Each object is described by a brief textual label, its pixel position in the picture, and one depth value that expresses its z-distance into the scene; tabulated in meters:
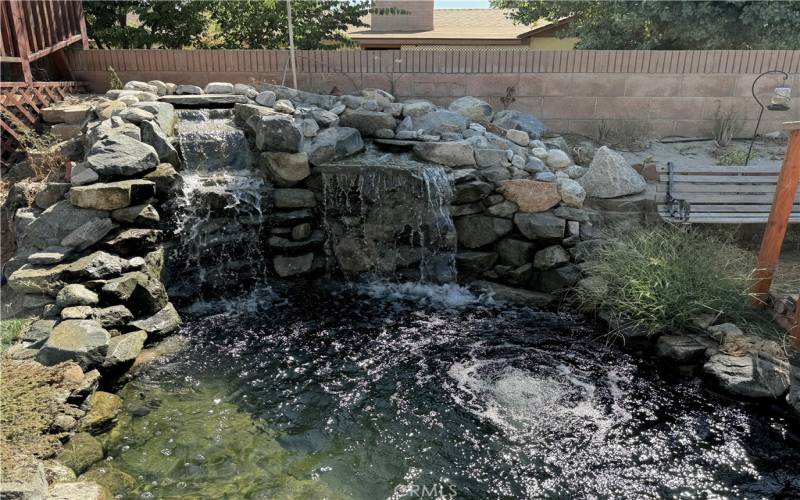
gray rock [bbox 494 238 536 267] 5.66
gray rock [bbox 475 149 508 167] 5.87
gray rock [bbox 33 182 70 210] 5.07
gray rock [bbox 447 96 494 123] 6.75
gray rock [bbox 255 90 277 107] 6.41
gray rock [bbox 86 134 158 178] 4.98
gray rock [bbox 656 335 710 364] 4.18
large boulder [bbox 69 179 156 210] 4.79
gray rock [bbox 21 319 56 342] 3.81
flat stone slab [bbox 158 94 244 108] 6.41
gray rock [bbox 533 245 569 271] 5.52
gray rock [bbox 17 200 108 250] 4.74
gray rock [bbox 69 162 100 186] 4.92
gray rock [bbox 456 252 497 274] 5.75
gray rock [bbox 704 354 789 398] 3.77
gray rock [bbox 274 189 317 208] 5.64
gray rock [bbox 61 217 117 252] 4.63
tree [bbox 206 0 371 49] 8.83
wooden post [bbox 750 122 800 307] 4.23
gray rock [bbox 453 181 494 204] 5.71
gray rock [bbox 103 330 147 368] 3.78
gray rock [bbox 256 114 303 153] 5.64
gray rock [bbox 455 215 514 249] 5.73
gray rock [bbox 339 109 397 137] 6.23
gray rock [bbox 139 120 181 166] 5.40
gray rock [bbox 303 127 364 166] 5.75
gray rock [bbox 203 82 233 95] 6.69
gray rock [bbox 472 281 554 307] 5.39
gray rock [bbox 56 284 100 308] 4.09
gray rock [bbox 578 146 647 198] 5.83
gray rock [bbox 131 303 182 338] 4.34
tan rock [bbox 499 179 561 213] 5.68
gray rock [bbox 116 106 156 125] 5.54
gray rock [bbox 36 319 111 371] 3.54
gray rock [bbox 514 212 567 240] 5.55
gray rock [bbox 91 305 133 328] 4.10
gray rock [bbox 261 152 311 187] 5.67
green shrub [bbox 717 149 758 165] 6.45
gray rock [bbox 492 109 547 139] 6.70
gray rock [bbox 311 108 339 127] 6.16
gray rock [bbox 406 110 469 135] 6.32
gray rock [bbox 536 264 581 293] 5.43
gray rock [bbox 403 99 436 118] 6.57
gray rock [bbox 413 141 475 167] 5.86
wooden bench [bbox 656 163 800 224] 5.54
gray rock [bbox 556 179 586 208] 5.69
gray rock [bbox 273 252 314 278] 5.61
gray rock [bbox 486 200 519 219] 5.73
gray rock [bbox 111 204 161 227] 4.88
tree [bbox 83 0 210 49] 8.30
